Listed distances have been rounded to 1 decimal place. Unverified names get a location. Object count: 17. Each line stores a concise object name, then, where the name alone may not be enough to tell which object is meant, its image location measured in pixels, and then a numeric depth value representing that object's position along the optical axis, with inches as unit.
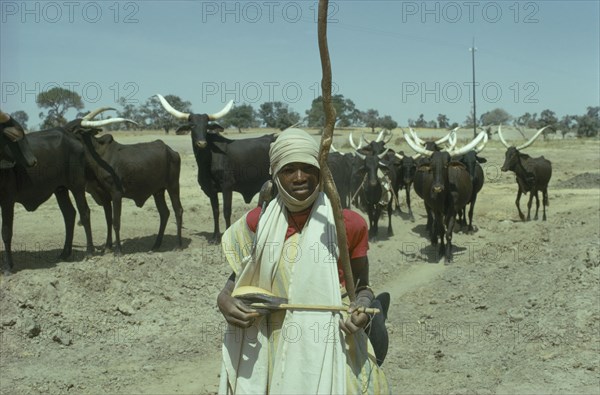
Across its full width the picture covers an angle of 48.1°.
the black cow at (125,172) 397.4
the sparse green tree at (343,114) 1441.9
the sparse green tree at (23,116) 1690.7
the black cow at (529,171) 622.5
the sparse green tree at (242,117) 2038.6
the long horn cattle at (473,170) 538.6
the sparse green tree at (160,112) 1622.2
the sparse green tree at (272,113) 2062.0
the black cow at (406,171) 638.5
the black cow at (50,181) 344.2
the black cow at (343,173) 536.1
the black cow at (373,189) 512.1
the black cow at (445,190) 450.6
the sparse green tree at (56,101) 1110.4
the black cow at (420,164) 516.3
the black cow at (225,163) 439.5
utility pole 1407.5
